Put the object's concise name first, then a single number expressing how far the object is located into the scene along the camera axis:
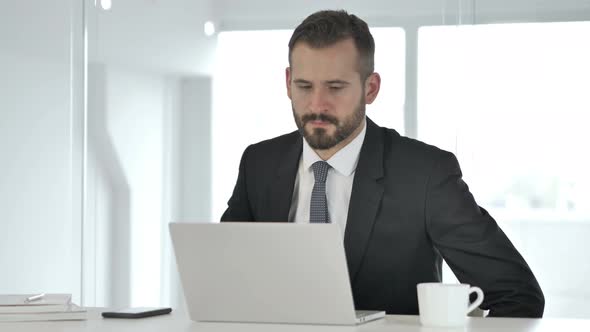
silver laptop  3.14
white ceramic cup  3.21
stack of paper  3.51
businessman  4.28
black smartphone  3.55
